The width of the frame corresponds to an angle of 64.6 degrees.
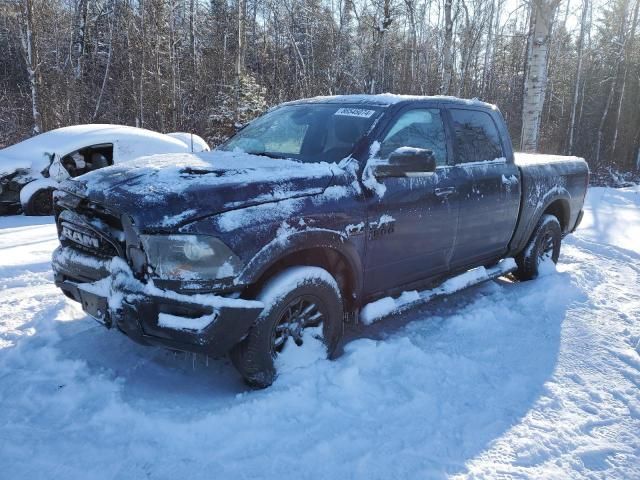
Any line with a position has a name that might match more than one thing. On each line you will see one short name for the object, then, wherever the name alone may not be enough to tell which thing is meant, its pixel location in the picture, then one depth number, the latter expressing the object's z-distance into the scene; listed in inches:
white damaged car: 334.3
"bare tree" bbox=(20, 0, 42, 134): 579.8
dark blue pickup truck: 107.8
